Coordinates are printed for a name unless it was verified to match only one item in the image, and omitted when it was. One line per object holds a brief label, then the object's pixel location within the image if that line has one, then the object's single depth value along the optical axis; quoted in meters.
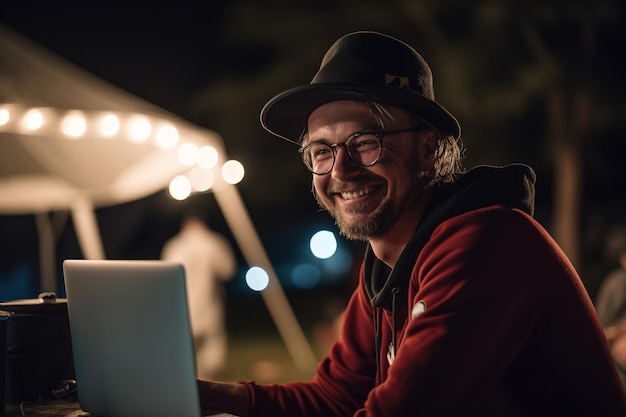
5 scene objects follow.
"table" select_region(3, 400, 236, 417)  1.96
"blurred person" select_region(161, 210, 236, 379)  6.61
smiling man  1.54
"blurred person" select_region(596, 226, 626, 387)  5.41
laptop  1.53
